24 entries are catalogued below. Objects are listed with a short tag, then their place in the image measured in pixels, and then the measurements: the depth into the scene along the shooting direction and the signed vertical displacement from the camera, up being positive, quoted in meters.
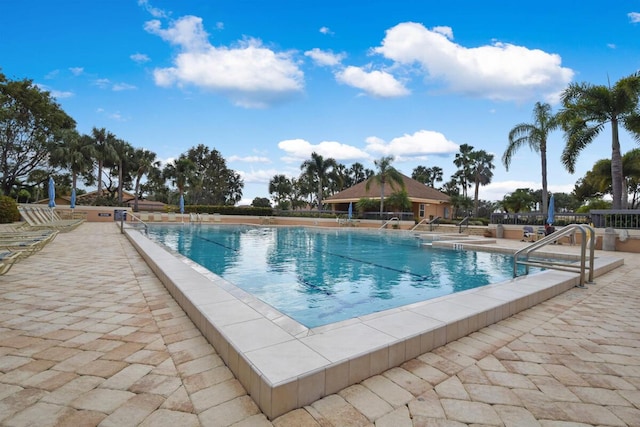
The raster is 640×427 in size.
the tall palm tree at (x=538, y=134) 19.45 +4.94
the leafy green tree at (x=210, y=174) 46.78 +5.78
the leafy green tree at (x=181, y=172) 35.66 +4.58
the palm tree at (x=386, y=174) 27.34 +3.31
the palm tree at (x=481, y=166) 37.91 +5.55
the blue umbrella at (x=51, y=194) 17.48 +0.99
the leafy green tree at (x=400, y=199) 28.40 +1.08
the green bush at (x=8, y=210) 15.25 +0.02
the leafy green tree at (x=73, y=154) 28.47 +5.37
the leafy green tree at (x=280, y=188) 54.47 +4.04
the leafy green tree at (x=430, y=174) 56.61 +6.83
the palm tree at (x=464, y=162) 39.16 +6.37
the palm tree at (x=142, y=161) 36.94 +5.96
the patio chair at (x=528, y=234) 15.26 -1.16
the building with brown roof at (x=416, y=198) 32.94 +1.39
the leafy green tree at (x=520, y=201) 36.72 +1.18
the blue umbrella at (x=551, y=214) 14.39 -0.15
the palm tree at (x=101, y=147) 32.19 +6.70
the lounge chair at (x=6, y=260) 5.11 -0.82
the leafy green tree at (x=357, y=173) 55.81 +6.83
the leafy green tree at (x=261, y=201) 45.61 +1.53
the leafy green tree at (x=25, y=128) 25.67 +7.34
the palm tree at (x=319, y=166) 34.94 +5.07
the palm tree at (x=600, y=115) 14.08 +4.61
